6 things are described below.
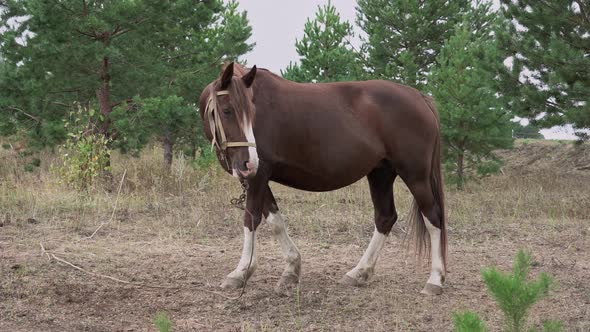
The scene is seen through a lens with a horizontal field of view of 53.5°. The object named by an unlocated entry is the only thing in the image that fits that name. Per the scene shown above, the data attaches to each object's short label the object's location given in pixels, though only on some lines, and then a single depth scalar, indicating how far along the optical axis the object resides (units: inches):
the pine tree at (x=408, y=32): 757.3
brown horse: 175.9
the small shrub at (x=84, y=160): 387.9
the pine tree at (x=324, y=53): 636.7
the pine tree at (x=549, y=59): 374.6
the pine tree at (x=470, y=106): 463.2
